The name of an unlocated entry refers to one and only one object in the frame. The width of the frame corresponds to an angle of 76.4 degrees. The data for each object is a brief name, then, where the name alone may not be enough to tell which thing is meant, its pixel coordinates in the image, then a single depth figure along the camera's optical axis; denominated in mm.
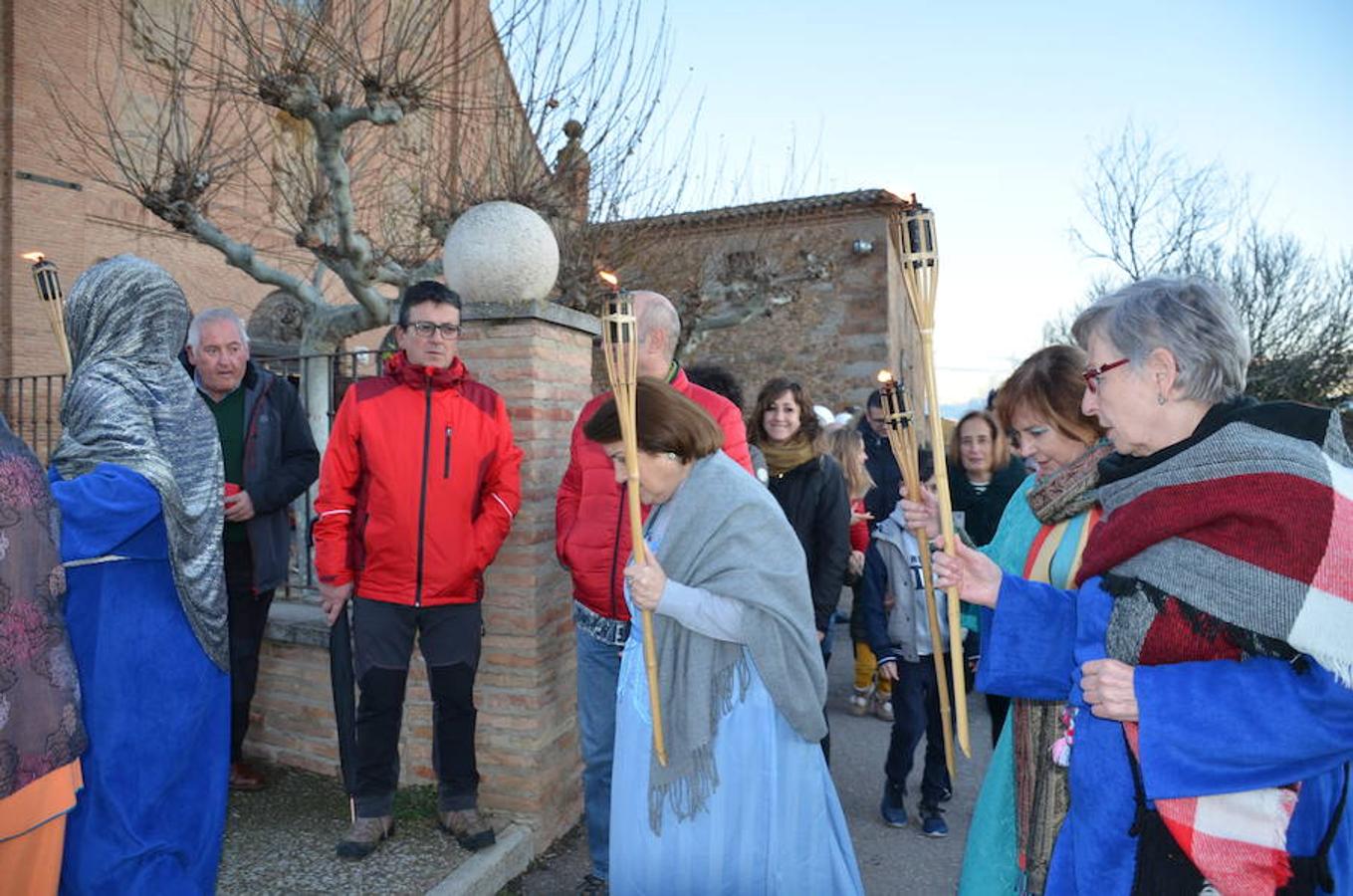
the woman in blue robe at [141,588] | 2307
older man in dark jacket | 3883
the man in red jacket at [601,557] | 3330
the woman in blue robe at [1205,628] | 1511
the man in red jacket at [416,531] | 3334
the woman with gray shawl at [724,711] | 2338
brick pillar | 3809
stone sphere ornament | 3762
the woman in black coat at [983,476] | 4406
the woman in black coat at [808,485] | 4379
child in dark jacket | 4332
